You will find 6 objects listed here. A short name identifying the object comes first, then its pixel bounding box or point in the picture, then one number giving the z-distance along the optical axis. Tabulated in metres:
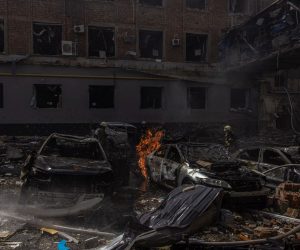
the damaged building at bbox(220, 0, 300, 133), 17.75
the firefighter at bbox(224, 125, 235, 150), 15.05
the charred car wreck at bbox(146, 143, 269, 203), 8.77
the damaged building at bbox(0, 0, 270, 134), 21.95
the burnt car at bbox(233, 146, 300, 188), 9.66
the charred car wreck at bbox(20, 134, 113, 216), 8.00
